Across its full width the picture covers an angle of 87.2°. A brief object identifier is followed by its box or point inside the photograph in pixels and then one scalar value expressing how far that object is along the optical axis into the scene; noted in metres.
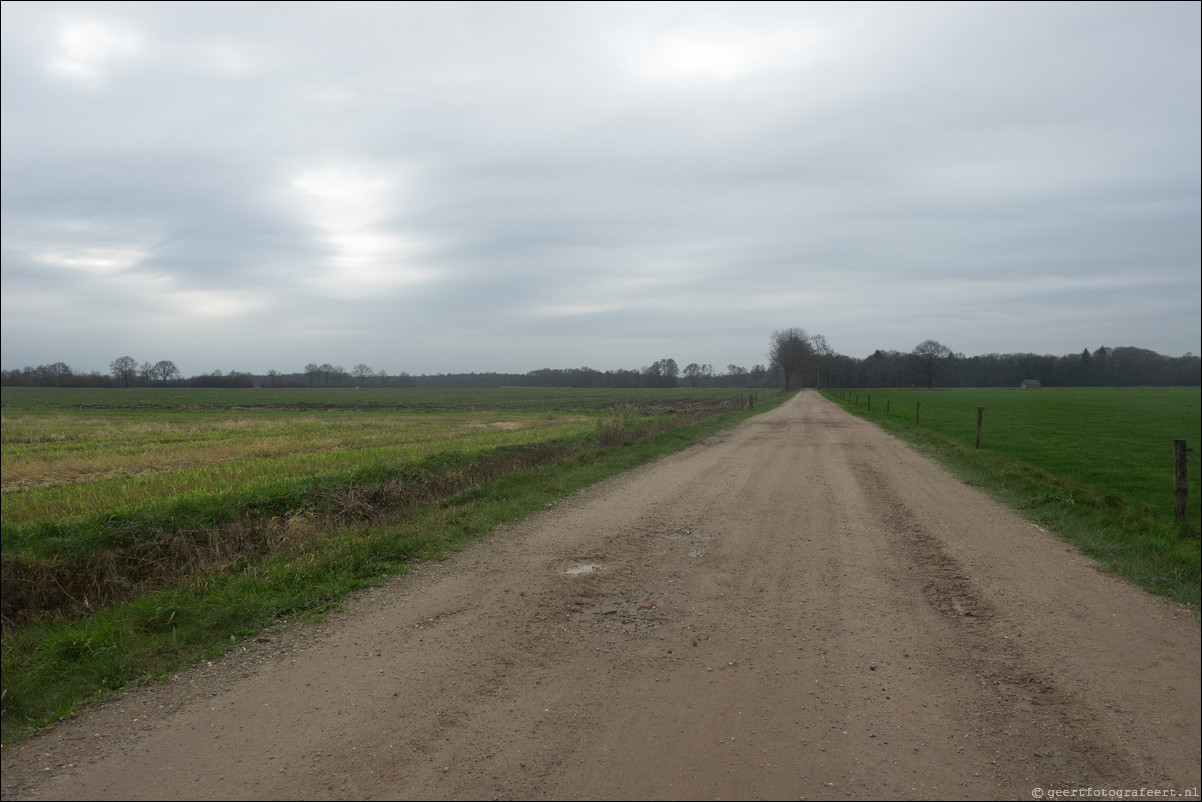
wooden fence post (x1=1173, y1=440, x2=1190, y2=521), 9.19
